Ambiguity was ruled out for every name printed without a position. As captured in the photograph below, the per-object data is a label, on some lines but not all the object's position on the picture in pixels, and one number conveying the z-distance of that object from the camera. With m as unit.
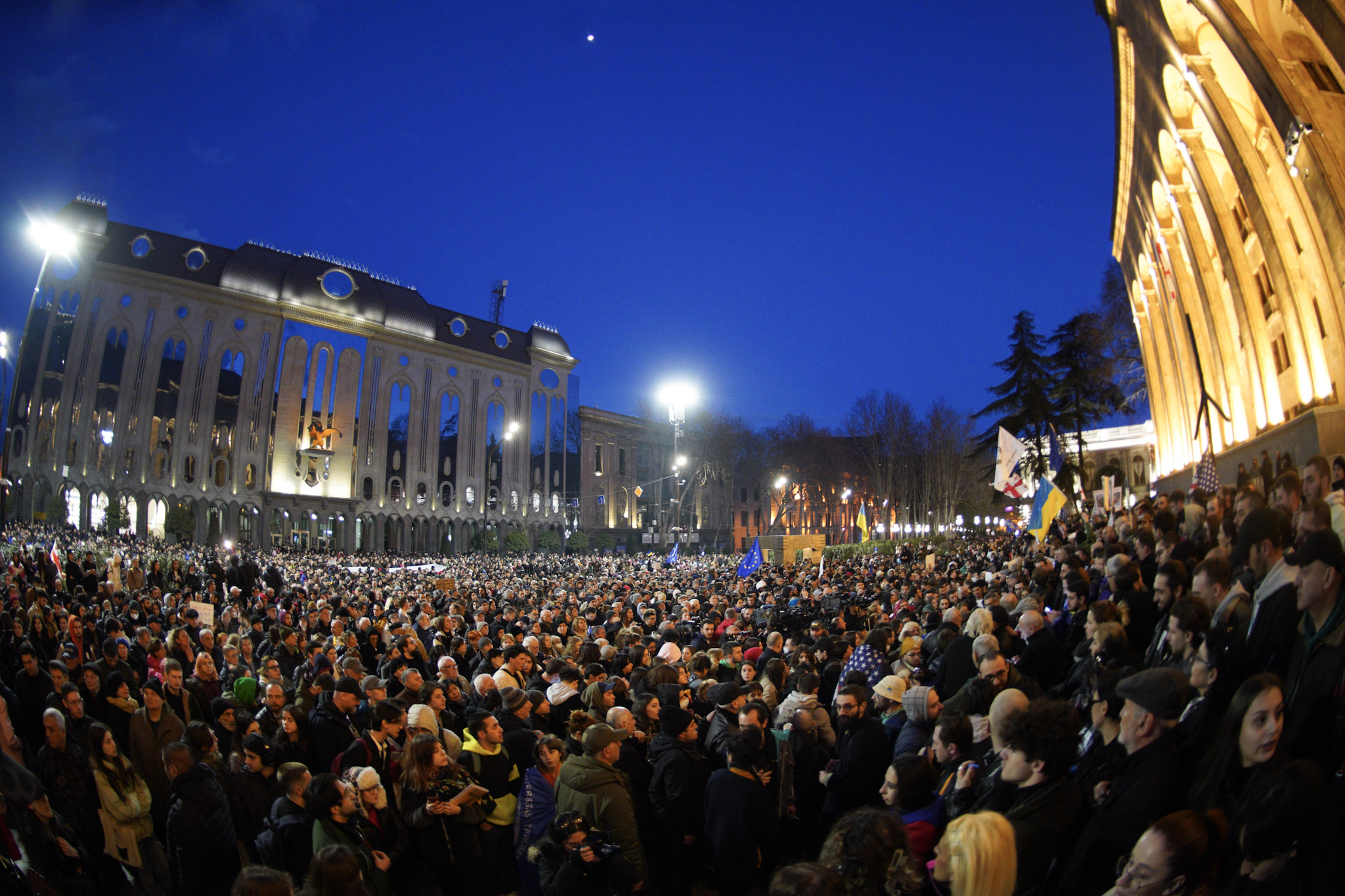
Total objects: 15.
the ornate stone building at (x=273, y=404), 40.72
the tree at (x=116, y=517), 39.75
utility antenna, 72.19
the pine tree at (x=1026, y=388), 31.56
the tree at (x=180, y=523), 41.22
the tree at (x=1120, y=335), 30.97
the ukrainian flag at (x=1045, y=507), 14.62
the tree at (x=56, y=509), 37.91
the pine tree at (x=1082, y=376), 30.83
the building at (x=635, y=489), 67.50
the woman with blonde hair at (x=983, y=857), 2.29
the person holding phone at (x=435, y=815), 4.24
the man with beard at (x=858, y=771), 4.70
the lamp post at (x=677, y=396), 30.19
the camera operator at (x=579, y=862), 3.93
